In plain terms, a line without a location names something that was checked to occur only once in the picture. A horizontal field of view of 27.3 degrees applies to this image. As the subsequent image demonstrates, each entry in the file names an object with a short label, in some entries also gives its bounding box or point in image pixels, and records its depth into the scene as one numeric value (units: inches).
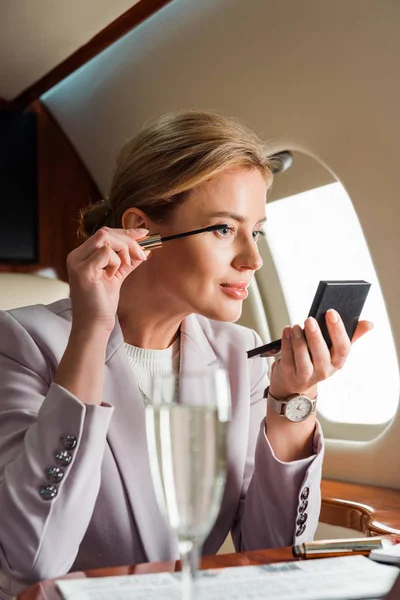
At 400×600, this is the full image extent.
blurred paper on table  33.2
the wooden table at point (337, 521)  37.4
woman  45.4
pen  40.9
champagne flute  26.1
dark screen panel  164.4
